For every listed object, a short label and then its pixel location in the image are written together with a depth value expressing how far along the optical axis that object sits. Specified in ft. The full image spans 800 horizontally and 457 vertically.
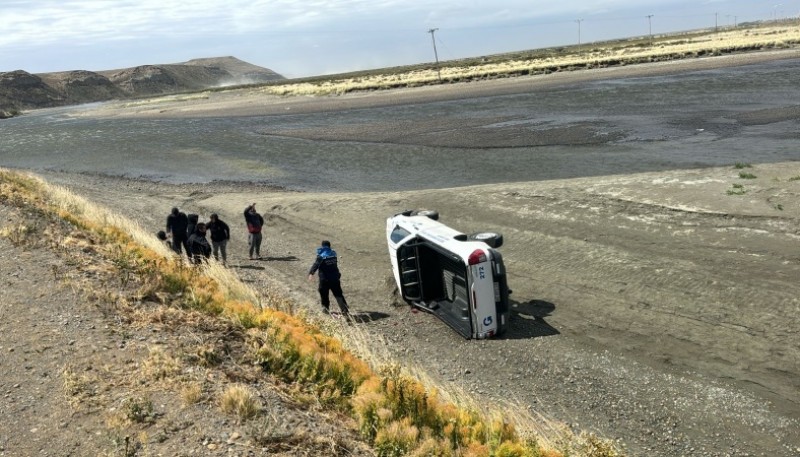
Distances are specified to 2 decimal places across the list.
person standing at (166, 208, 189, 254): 55.88
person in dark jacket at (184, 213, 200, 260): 53.62
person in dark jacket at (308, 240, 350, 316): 43.91
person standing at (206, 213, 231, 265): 55.79
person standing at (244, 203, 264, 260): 59.57
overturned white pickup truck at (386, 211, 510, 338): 38.19
